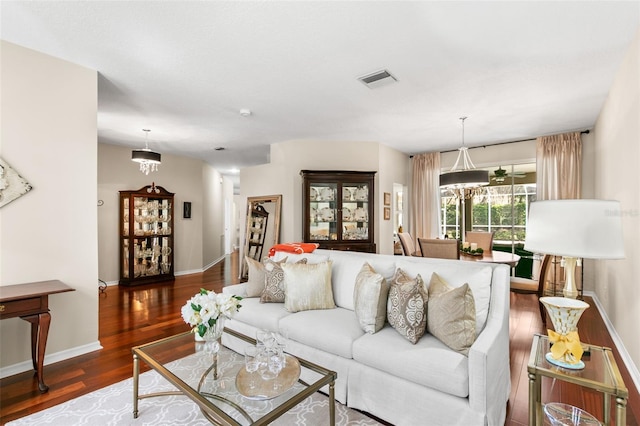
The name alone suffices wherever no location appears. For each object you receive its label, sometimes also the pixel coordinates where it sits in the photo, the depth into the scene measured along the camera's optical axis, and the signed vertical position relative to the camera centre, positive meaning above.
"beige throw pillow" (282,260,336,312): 2.55 -0.65
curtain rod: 4.81 +1.28
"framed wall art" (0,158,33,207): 2.37 +0.21
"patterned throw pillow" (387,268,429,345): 1.92 -0.63
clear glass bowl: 1.79 -1.26
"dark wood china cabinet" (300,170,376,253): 5.14 +0.05
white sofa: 1.62 -0.89
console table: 2.12 -0.71
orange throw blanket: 3.28 -0.41
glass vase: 1.82 -0.77
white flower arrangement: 1.76 -0.59
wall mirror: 5.65 -0.29
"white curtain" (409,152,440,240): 6.31 +0.34
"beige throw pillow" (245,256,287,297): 2.92 -0.66
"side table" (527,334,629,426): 1.29 -0.76
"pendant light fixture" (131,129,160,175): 4.38 +0.80
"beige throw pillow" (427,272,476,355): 1.78 -0.65
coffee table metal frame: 1.35 -0.90
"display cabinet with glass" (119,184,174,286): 5.68 -0.48
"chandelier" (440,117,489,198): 4.06 +0.43
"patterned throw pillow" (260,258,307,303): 2.75 -0.68
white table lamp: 1.51 -0.15
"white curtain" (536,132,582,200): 4.85 +0.77
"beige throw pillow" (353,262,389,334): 2.09 -0.64
